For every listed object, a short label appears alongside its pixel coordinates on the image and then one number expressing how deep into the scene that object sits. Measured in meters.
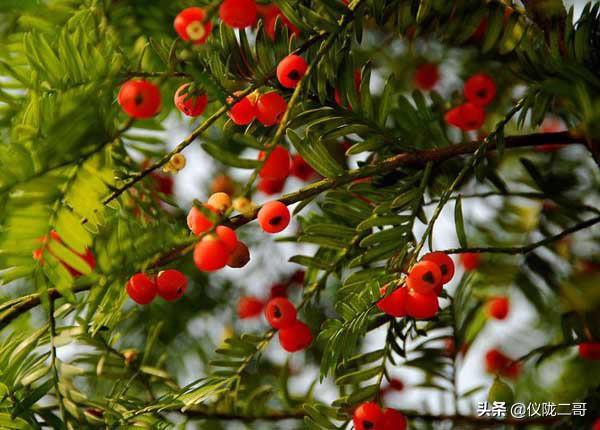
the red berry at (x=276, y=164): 0.59
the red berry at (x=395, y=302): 0.58
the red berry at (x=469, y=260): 0.75
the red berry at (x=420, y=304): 0.57
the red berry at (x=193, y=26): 0.53
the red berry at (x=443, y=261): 0.57
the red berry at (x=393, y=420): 0.60
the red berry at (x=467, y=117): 0.65
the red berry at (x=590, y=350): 0.65
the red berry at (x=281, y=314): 0.62
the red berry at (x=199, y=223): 0.55
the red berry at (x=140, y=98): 0.54
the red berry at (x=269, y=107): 0.58
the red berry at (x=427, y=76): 0.78
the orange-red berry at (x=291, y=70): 0.56
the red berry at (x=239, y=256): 0.57
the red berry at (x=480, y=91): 0.66
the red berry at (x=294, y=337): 0.62
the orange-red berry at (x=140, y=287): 0.58
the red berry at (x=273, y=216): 0.57
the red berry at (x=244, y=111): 0.58
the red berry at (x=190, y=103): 0.56
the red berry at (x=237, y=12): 0.55
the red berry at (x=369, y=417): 0.60
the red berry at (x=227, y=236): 0.55
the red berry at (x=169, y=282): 0.57
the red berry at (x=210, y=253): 0.54
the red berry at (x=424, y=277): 0.56
